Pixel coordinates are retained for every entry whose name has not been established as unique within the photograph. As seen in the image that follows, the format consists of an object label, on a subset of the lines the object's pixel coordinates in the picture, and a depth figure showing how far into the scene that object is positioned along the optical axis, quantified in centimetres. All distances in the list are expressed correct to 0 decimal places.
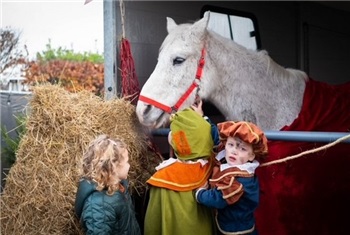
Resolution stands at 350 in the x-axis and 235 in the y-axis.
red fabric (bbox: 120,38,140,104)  307
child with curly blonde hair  196
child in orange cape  216
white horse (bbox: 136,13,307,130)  295
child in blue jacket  197
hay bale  236
